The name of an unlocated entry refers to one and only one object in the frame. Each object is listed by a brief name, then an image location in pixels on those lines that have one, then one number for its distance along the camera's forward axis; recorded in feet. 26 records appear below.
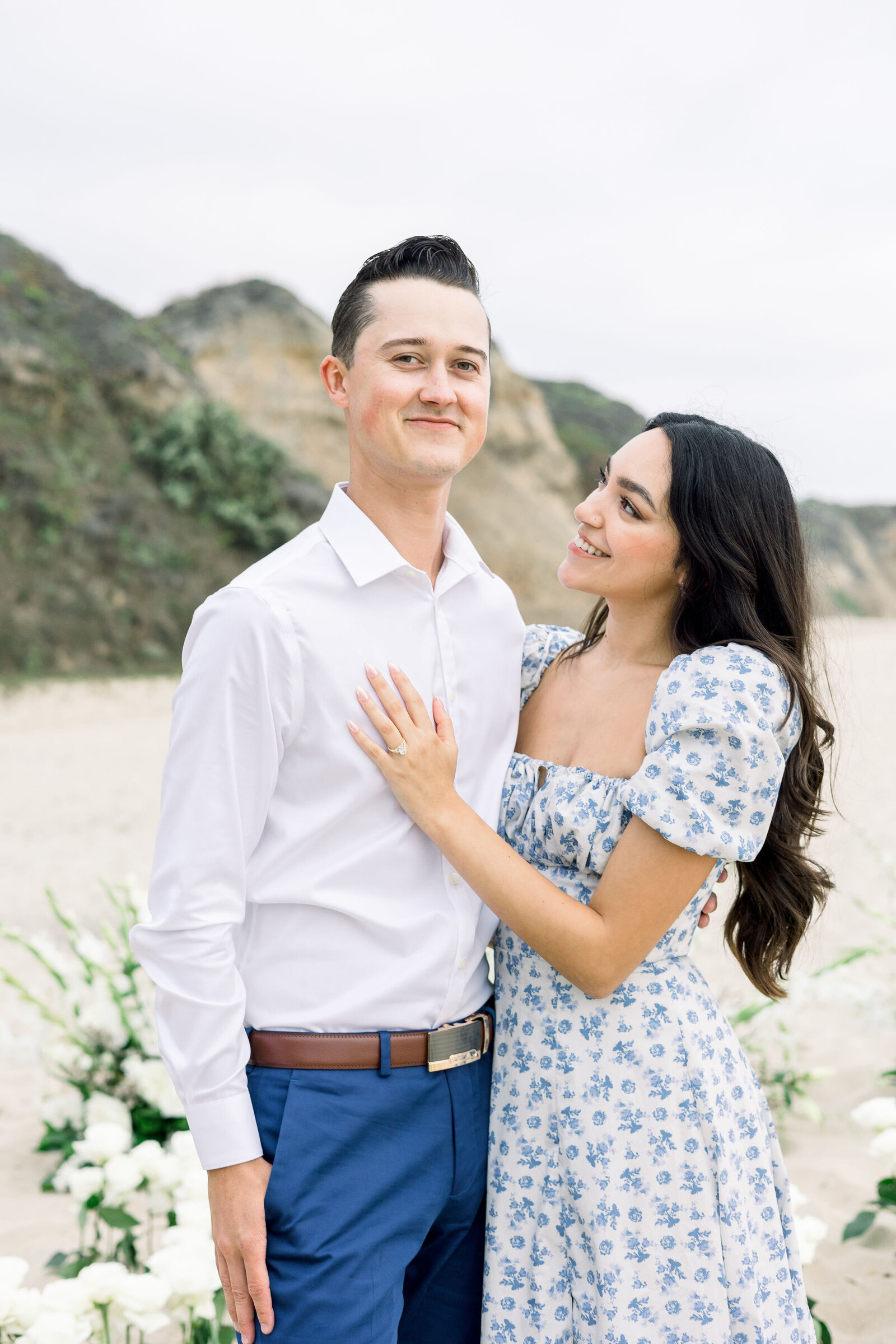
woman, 6.24
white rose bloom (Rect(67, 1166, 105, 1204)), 8.19
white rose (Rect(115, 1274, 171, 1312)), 6.48
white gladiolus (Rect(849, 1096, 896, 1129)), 9.84
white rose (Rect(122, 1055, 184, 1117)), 11.37
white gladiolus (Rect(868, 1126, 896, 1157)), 9.44
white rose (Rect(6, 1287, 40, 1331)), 6.46
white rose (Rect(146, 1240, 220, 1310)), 6.67
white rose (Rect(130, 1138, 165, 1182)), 8.01
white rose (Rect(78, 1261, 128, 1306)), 6.48
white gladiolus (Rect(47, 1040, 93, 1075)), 12.43
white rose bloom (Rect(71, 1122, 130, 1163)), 8.05
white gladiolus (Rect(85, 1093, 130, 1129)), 10.91
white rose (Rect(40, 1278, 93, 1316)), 6.45
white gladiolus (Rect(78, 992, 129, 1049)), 12.38
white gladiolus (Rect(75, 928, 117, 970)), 12.26
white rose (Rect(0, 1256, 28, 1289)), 6.51
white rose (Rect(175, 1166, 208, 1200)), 7.84
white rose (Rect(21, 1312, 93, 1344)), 6.23
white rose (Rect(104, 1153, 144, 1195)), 7.95
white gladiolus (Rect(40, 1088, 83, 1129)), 12.54
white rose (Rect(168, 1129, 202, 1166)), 8.23
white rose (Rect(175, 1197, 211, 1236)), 7.34
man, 5.83
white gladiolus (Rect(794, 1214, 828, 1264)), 8.76
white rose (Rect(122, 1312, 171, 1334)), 6.51
